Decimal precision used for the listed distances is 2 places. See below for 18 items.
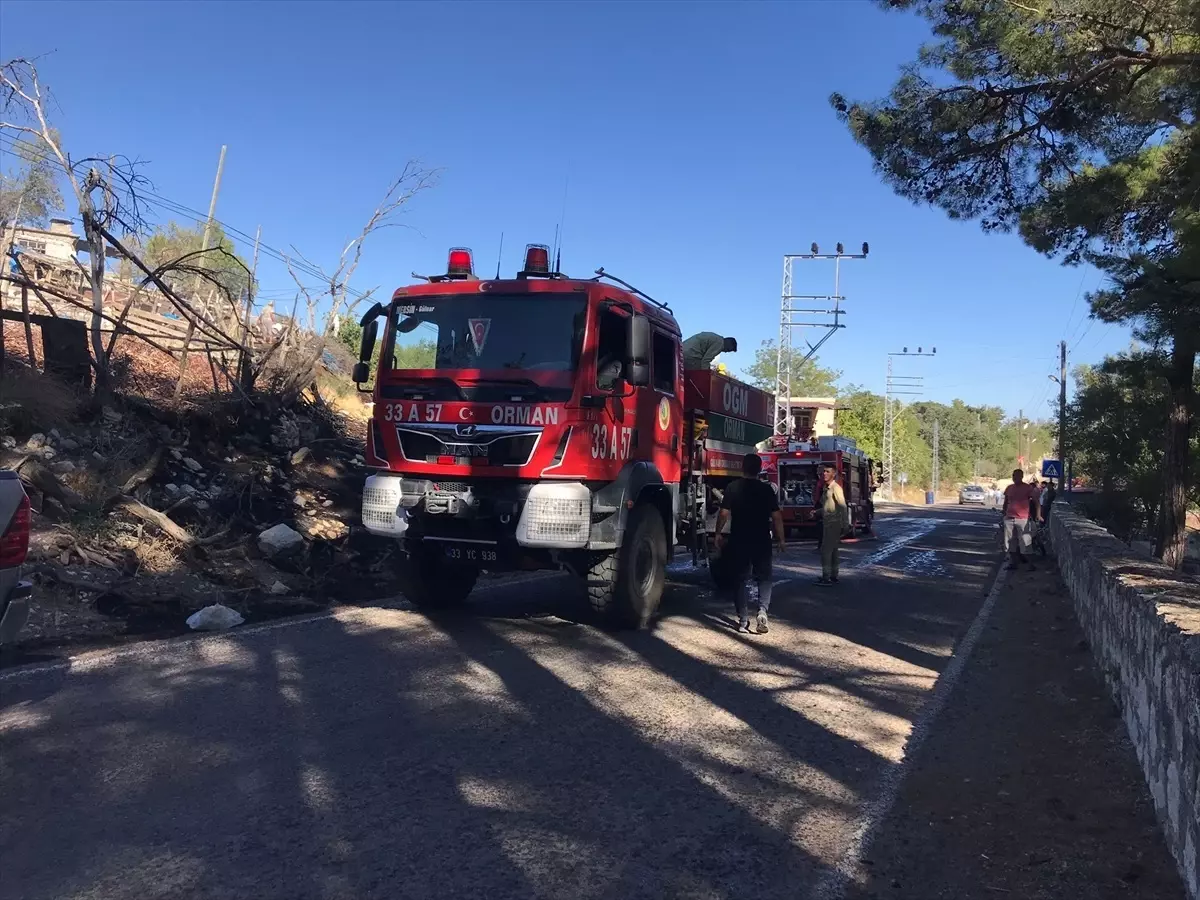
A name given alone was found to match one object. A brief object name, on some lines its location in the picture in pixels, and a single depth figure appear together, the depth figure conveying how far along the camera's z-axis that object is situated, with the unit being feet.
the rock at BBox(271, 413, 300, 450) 50.34
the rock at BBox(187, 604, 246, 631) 26.76
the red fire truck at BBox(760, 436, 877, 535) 70.74
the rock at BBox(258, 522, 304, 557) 36.72
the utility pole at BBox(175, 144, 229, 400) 47.03
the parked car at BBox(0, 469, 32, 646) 16.67
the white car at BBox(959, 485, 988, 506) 214.07
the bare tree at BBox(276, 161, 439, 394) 51.83
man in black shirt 29.55
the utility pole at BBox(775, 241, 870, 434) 127.75
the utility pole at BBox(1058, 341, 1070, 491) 77.87
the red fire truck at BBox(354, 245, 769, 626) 25.64
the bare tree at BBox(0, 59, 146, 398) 40.50
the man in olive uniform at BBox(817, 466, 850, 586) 42.73
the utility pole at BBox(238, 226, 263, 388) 48.78
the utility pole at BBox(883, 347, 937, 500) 214.69
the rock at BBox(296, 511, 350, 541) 41.14
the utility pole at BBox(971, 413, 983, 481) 367.17
